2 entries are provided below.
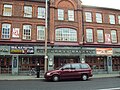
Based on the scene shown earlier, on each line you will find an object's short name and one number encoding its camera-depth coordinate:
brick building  23.95
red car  17.27
